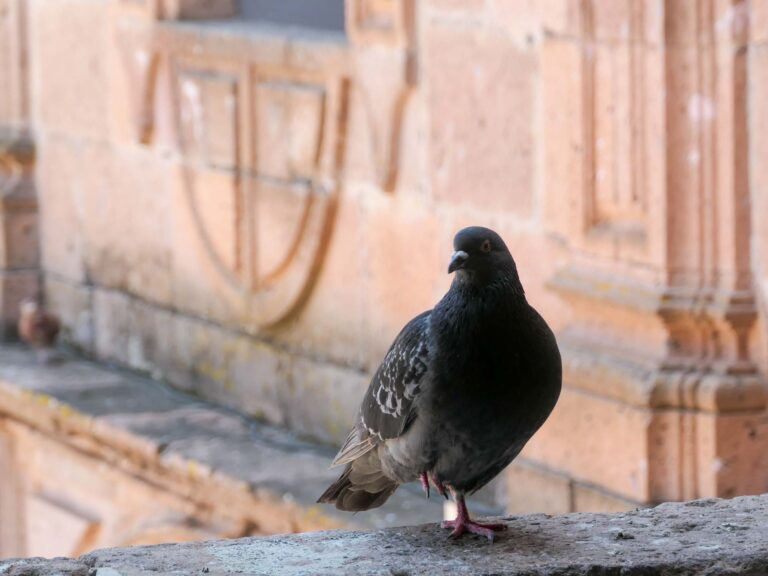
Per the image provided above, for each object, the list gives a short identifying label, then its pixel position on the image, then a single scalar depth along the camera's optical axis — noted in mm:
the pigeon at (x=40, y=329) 15617
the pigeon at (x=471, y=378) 5766
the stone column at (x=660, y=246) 8945
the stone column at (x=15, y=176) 16703
